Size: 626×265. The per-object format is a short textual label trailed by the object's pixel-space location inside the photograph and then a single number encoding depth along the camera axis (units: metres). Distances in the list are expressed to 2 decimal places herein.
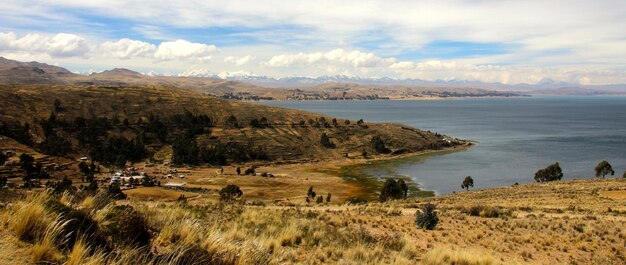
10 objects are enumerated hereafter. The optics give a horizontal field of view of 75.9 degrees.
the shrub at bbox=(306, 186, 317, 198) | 69.39
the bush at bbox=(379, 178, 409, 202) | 62.50
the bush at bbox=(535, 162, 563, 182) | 76.19
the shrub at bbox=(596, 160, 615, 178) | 75.88
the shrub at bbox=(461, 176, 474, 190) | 74.69
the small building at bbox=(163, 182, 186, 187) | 76.39
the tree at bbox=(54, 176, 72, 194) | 55.95
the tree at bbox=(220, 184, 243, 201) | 59.02
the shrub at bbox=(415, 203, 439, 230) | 20.36
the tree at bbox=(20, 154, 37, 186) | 72.80
